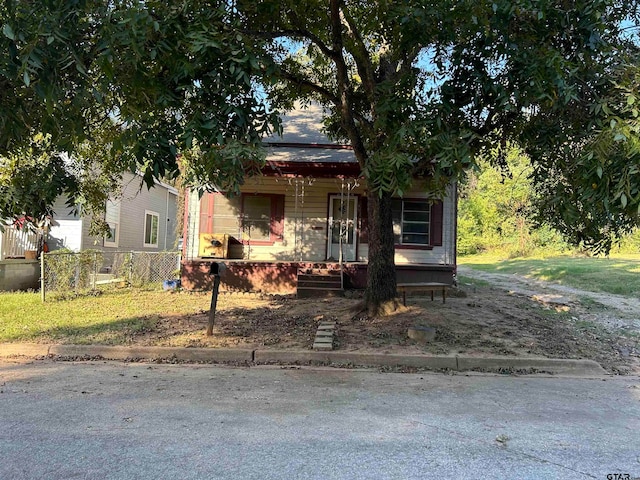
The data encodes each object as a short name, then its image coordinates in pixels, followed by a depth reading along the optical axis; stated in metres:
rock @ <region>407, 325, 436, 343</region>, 7.54
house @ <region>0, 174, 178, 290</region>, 13.66
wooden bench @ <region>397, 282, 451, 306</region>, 9.71
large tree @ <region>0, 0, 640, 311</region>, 4.38
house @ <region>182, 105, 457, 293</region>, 13.35
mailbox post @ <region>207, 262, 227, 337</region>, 7.73
